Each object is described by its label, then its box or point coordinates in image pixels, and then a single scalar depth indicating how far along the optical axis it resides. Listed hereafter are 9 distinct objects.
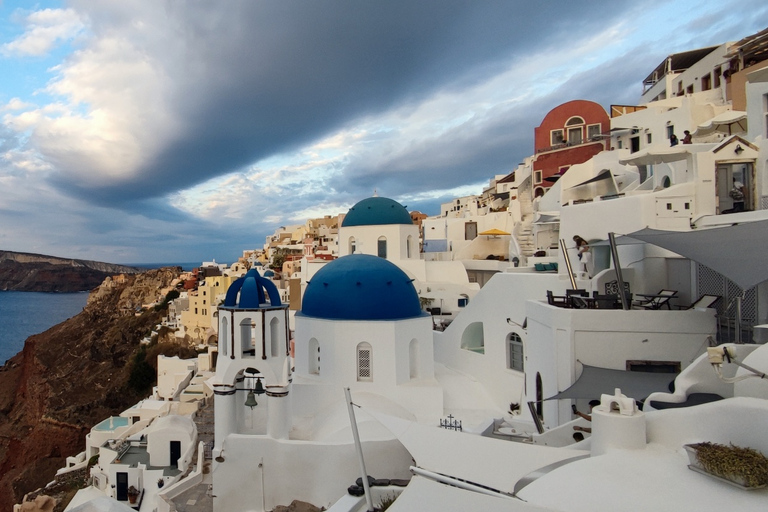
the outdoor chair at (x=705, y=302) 8.79
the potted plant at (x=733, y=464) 4.31
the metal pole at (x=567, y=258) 11.52
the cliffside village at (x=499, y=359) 5.39
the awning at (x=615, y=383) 7.77
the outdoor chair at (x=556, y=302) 9.93
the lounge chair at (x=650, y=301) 9.30
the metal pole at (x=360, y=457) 6.69
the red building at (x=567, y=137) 27.27
